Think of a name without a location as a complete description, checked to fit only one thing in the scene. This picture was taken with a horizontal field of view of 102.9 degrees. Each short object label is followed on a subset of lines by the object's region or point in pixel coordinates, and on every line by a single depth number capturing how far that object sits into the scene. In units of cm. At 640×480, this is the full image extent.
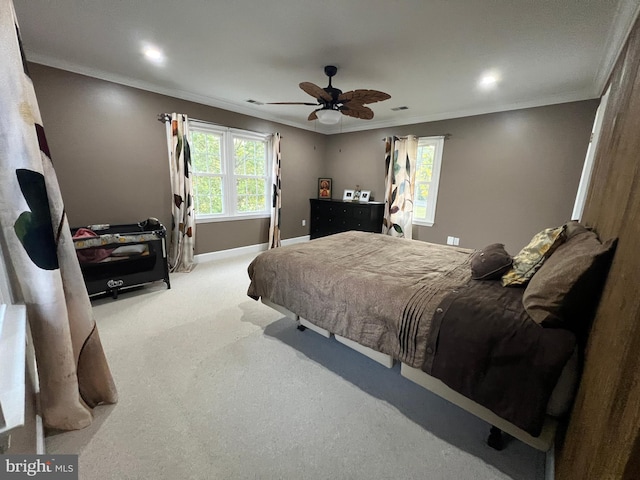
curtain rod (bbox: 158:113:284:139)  330
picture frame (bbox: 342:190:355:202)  520
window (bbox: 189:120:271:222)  382
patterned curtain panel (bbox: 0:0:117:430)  98
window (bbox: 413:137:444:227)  416
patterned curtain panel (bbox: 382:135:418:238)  428
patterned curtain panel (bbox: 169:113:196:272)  337
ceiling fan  227
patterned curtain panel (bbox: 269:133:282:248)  445
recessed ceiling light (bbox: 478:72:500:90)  259
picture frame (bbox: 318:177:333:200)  550
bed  106
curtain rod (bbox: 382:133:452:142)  398
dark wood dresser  465
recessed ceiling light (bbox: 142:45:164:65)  228
